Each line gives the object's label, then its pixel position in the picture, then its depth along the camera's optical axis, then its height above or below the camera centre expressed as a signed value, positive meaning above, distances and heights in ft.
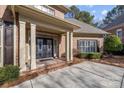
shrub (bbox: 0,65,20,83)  10.51 -3.62
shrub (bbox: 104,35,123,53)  30.48 +1.02
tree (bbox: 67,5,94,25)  65.91 +25.12
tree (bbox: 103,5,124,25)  88.85 +39.44
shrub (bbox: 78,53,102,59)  27.27 -3.20
